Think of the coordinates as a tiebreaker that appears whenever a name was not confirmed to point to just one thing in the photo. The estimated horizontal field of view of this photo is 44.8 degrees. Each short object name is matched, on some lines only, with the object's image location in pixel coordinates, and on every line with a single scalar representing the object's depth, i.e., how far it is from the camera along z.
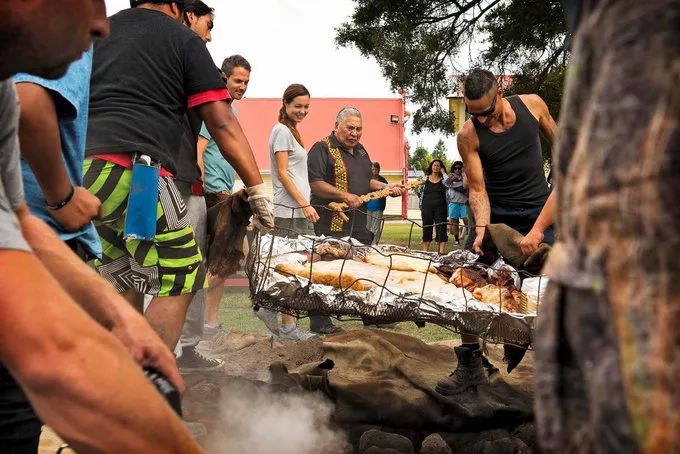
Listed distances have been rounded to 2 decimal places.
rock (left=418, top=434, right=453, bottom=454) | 3.73
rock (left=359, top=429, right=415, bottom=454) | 3.61
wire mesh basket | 3.22
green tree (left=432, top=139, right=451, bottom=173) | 60.09
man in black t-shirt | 3.46
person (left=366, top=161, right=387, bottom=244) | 7.00
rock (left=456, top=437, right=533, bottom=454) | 3.62
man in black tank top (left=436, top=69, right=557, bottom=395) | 4.90
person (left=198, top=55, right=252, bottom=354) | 5.52
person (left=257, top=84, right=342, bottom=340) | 6.12
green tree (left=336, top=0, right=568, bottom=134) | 11.27
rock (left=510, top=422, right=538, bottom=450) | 3.80
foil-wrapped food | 3.39
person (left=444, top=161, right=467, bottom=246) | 17.12
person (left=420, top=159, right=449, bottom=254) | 14.88
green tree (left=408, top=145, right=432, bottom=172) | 68.76
